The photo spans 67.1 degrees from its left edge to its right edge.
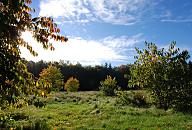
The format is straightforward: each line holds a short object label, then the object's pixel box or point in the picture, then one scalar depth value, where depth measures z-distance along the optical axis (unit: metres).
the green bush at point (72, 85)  31.90
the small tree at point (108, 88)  22.69
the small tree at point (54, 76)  28.91
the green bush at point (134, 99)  13.28
